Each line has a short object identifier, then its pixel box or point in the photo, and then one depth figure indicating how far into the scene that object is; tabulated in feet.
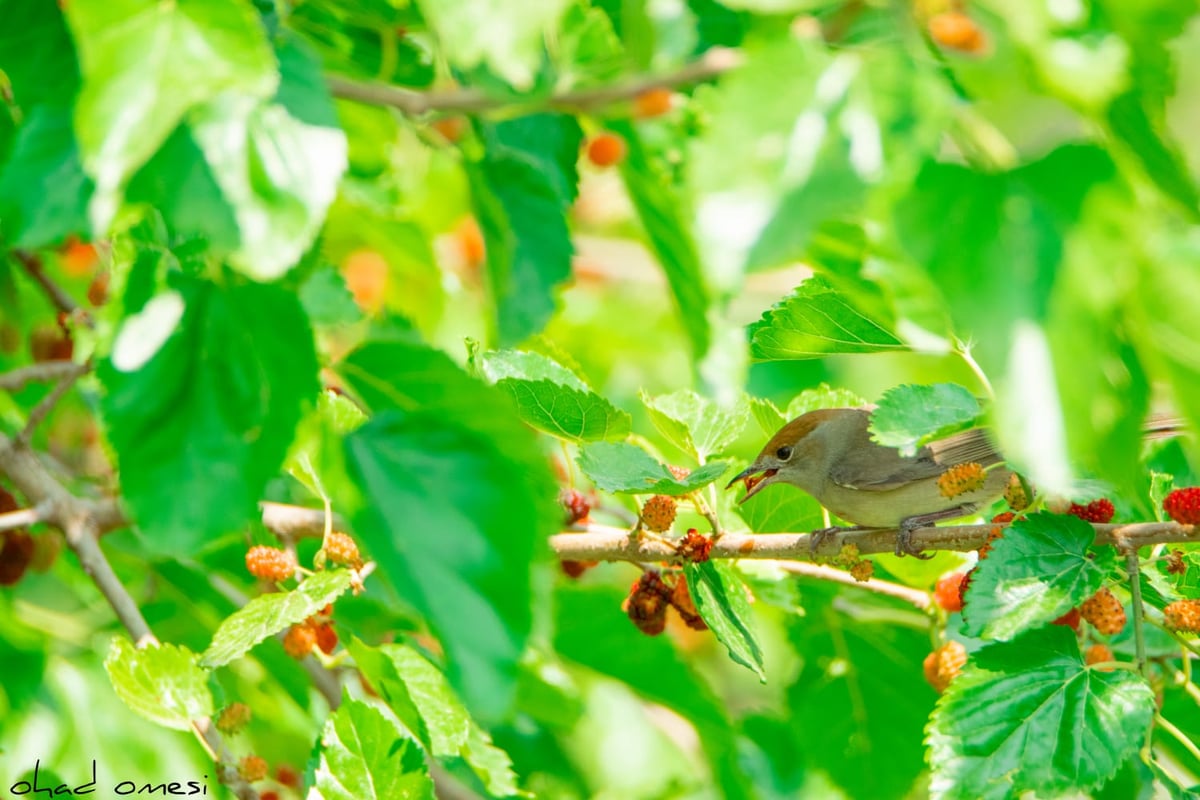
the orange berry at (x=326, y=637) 15.97
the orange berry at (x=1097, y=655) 15.45
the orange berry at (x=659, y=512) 14.24
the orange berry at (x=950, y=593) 16.15
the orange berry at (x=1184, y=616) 12.62
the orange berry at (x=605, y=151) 17.67
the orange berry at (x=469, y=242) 30.32
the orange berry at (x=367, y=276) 27.35
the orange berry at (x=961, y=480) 13.66
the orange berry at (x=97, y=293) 19.27
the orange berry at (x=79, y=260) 23.29
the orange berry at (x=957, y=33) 8.29
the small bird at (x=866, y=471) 22.53
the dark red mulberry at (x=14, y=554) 17.98
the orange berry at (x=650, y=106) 11.99
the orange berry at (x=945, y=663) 16.07
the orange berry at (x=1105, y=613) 13.08
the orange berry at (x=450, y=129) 20.10
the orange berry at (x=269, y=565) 14.61
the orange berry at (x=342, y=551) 14.37
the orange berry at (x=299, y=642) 14.93
